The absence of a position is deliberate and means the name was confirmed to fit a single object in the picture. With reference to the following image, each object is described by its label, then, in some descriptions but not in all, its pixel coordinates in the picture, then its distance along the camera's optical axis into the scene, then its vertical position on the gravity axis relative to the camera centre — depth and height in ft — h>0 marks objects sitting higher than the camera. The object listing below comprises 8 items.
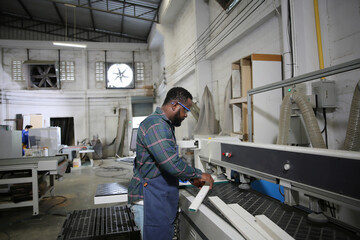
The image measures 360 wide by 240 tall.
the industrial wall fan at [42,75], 26.03 +6.33
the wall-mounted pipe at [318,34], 6.29 +2.40
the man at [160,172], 4.16 -0.90
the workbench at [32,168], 9.46 -1.57
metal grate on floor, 5.30 -2.47
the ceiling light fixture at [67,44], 20.65 +7.67
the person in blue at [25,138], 18.55 -0.64
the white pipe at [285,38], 7.00 +2.61
